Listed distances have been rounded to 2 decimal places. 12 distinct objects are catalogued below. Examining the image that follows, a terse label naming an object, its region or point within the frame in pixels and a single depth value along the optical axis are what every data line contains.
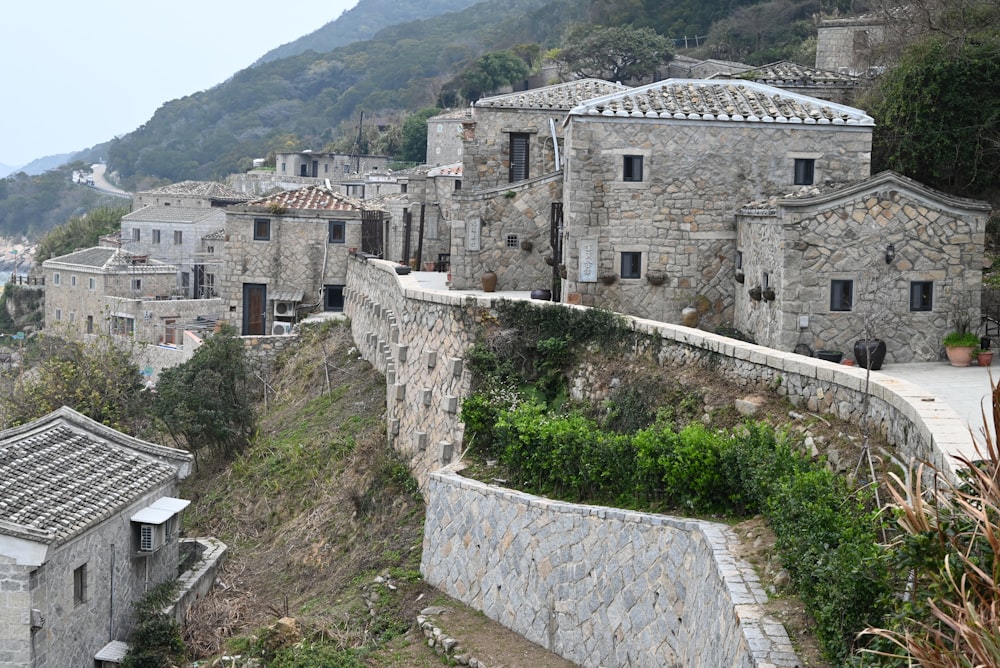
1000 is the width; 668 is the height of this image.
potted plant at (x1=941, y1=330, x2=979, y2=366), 16.44
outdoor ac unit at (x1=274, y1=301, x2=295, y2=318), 34.81
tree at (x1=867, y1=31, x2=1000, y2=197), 22.34
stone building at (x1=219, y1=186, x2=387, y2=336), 34.78
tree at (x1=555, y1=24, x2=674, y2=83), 62.34
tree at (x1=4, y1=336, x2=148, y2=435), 29.59
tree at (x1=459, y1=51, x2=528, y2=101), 75.31
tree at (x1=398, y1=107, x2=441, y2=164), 76.56
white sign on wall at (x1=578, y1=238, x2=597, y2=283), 19.70
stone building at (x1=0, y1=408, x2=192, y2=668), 13.98
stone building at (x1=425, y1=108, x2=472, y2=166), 63.31
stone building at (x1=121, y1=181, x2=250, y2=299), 57.59
